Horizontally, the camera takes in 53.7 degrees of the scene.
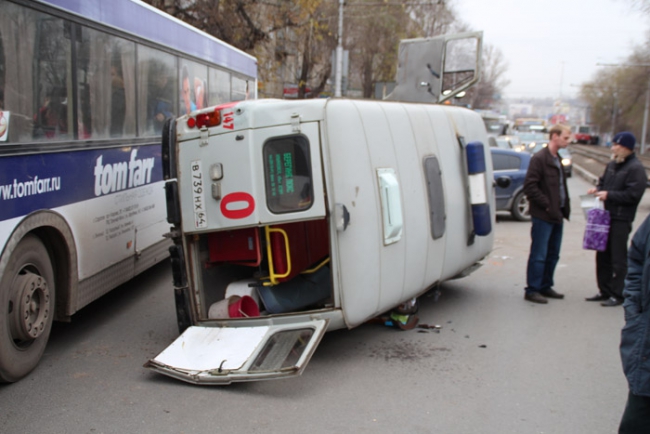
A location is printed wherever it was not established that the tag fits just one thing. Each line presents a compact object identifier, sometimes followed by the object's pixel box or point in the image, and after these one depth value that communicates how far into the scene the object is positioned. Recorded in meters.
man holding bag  7.07
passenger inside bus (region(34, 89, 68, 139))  4.95
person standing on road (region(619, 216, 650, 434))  2.89
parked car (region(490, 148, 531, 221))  14.55
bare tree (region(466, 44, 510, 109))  90.31
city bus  4.62
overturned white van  4.96
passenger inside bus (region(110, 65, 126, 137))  6.33
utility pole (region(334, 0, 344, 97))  22.38
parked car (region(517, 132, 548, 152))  34.06
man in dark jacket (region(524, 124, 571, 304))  7.23
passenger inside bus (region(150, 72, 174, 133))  7.54
